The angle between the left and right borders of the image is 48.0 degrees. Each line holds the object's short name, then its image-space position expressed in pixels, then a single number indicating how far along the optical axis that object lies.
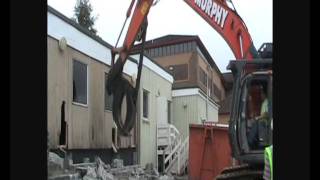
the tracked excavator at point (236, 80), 5.10
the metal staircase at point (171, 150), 12.55
